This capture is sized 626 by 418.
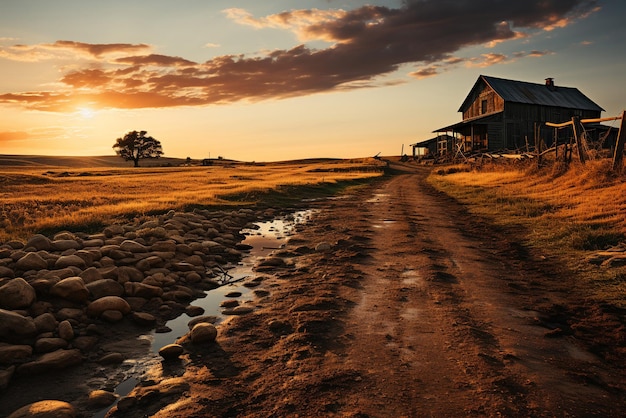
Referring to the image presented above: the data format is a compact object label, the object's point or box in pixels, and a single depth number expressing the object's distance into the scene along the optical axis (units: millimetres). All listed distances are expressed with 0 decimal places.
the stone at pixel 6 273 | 6918
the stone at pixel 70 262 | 7418
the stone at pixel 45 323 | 5438
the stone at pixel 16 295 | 5758
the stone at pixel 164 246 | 9352
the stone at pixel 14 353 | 4738
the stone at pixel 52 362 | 4676
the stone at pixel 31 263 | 7250
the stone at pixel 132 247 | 8883
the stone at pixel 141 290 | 7043
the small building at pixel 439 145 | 57428
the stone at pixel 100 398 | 4102
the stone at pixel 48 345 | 5105
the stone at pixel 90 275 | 7004
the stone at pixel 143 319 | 6141
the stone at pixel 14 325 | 5102
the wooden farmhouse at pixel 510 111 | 45219
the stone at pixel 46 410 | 3748
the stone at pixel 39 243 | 8602
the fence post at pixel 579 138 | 16609
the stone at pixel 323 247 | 10185
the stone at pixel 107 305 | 6133
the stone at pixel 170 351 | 4977
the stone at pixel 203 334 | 5309
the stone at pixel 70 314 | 5844
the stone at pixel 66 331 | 5406
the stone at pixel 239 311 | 6364
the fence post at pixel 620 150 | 13664
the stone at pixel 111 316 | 6074
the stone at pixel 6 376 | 4393
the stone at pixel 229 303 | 6748
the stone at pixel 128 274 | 7352
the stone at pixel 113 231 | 10367
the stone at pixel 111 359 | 5027
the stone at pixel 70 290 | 6231
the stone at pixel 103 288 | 6617
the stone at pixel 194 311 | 6590
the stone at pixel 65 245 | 8695
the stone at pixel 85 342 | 5328
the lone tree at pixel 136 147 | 90750
